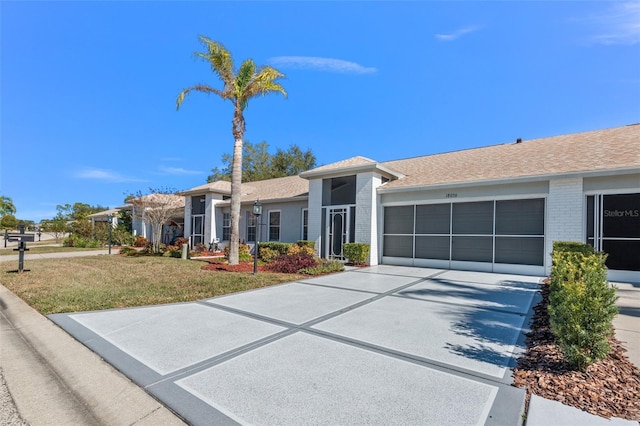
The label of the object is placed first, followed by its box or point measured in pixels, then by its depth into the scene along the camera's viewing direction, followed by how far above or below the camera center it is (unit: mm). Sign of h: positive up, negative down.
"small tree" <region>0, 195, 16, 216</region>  51000 +1781
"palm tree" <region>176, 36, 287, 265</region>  12758 +5955
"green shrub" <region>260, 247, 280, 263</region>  14748 -1625
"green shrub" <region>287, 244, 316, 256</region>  13812 -1263
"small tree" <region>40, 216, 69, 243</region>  32438 -1065
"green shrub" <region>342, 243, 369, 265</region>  13203 -1276
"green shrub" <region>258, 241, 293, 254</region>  14992 -1228
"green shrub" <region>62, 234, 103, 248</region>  24609 -2031
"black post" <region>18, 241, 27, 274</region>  10265 -1285
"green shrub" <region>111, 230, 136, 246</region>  26188 -1695
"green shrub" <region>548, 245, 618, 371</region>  3201 -998
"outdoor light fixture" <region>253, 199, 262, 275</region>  11461 +498
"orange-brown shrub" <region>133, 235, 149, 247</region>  24200 -1798
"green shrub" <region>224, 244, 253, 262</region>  15395 -1716
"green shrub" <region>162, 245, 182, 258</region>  17591 -1899
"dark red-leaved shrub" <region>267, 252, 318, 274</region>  11531 -1628
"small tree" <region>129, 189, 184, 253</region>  18750 +837
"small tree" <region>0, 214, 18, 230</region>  45128 -887
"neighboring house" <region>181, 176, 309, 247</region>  17625 +682
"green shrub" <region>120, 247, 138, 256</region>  18452 -2066
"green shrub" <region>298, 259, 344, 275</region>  11047 -1722
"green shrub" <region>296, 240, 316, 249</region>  14523 -989
